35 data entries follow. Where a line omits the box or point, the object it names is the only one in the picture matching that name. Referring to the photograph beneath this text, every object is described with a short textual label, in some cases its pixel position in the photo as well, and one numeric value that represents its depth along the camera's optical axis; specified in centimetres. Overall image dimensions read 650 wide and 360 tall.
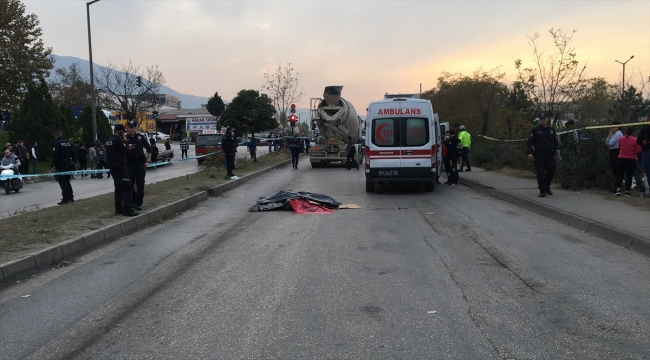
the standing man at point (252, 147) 3475
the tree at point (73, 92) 6606
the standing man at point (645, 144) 1139
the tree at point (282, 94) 4597
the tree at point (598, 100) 3062
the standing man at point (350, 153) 2817
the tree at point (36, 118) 3138
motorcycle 1956
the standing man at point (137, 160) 1177
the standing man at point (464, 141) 2106
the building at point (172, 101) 14832
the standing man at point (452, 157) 1819
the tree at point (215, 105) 12524
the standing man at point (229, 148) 2088
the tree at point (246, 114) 3341
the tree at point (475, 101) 4962
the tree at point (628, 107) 2756
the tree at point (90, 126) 3681
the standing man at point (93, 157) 2746
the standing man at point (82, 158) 2730
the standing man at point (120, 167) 1107
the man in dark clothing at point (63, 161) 1391
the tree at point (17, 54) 3309
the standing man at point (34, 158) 2571
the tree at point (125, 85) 4209
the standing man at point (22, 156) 2217
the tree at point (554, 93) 2223
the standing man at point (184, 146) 4128
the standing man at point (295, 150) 2964
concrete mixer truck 2984
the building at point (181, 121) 7529
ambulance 1592
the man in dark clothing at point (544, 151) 1334
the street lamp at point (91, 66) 2724
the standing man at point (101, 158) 2714
